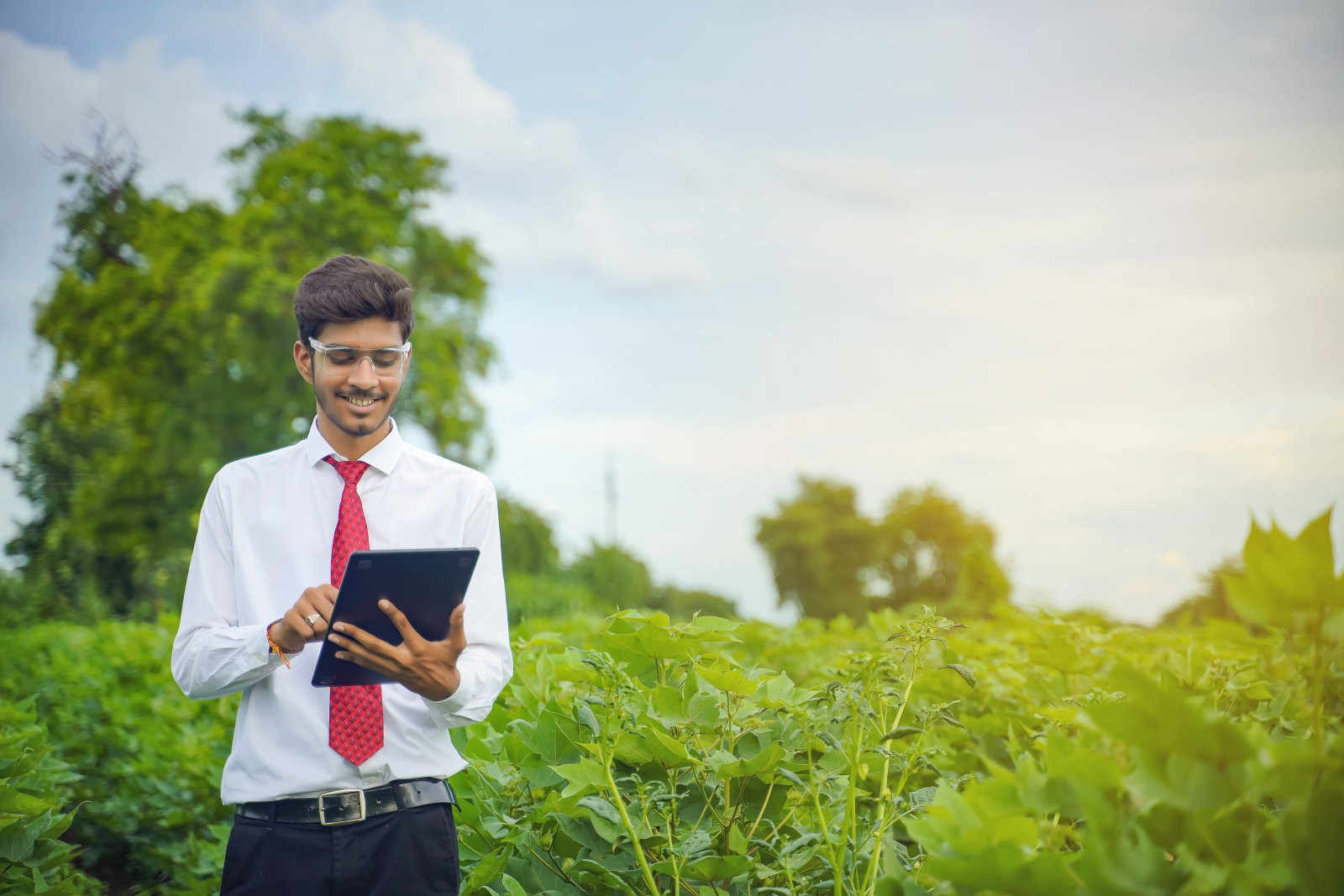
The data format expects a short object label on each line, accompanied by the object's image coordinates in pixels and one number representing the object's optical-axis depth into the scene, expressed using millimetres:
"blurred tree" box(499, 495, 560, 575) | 27984
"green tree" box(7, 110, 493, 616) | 23859
